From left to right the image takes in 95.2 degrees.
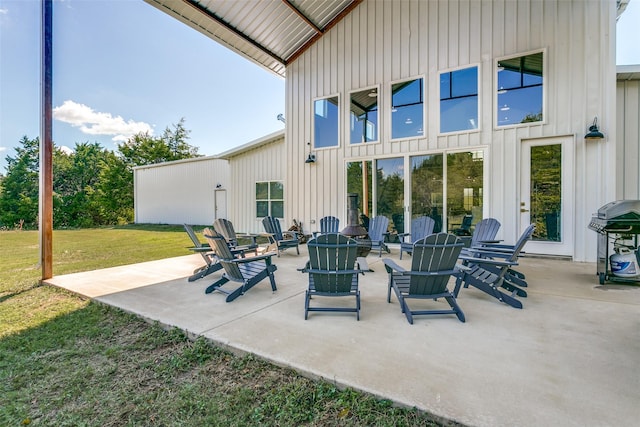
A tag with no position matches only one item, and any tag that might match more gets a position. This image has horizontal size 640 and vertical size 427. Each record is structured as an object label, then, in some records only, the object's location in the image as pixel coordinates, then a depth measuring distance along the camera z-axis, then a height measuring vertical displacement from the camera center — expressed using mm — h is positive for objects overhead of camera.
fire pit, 4791 -346
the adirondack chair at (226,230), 5203 -325
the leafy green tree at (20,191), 19938 +1558
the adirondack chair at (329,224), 7027 -314
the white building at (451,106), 5590 +2371
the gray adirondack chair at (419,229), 5740 -375
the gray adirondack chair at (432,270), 2908 -612
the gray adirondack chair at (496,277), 3295 -831
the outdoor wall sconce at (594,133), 5293 +1411
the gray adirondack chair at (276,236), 6477 -557
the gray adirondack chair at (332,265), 3072 -579
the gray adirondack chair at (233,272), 3662 -809
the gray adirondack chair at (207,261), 4523 -811
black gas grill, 3838 -201
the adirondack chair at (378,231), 6242 -456
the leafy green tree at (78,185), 20825 +2253
